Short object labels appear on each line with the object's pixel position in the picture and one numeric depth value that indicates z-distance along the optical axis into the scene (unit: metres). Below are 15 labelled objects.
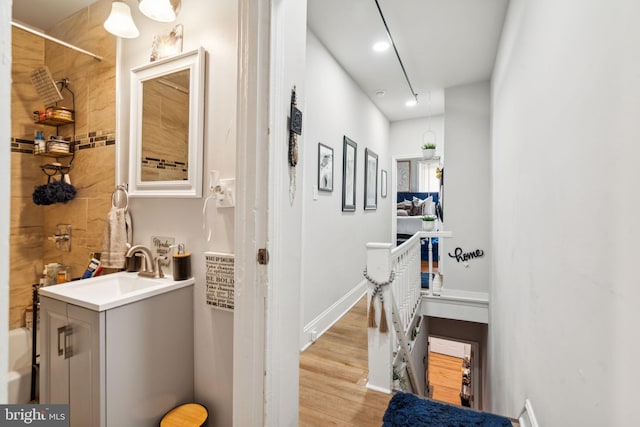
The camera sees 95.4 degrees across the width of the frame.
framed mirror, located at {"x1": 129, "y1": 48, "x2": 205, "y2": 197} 1.50
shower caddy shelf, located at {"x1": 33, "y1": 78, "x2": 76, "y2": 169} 1.92
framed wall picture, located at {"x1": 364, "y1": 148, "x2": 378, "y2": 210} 4.00
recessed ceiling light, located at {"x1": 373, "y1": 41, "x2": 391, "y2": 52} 2.84
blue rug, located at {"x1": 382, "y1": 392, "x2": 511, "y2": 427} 1.23
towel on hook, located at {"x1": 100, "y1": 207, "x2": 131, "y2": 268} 1.63
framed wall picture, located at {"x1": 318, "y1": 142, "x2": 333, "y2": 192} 2.67
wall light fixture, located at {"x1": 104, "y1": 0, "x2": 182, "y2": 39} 1.42
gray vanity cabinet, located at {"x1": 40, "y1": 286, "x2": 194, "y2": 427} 1.20
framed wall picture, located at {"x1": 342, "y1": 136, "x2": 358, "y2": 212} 3.24
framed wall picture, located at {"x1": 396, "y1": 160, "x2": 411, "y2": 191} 7.59
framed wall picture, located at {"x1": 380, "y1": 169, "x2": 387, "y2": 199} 4.78
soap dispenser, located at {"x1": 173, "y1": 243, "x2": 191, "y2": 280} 1.48
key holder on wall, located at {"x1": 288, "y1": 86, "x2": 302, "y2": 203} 1.12
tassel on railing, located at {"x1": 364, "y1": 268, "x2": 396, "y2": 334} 1.90
